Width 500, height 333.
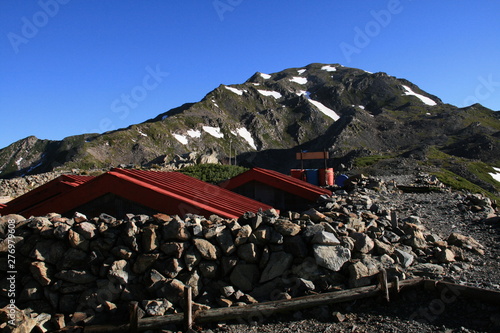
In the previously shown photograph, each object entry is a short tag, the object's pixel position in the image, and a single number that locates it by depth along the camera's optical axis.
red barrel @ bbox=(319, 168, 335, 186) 31.67
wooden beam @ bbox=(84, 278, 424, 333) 7.52
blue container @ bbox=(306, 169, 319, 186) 32.09
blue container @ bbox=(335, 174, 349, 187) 34.62
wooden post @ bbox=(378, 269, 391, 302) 7.66
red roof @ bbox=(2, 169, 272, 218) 10.24
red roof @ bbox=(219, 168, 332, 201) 17.38
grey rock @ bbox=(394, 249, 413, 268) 9.11
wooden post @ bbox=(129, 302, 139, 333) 7.45
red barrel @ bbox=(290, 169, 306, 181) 32.38
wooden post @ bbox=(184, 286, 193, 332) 7.38
